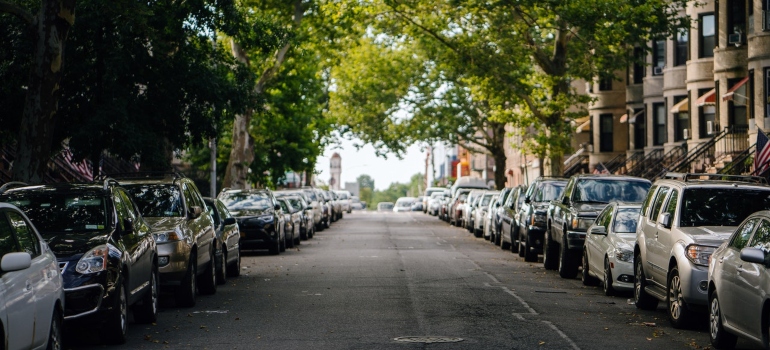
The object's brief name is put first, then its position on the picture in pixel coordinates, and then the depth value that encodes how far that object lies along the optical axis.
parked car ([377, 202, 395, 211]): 144.38
